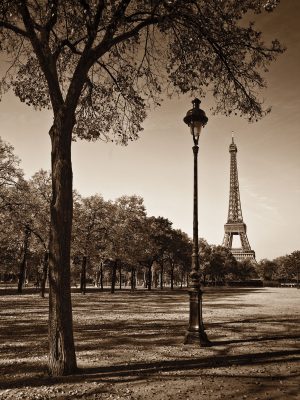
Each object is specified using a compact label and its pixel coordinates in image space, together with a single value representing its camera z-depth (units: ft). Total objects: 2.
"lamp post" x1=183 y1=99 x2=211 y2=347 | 33.88
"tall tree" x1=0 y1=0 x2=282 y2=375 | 24.04
